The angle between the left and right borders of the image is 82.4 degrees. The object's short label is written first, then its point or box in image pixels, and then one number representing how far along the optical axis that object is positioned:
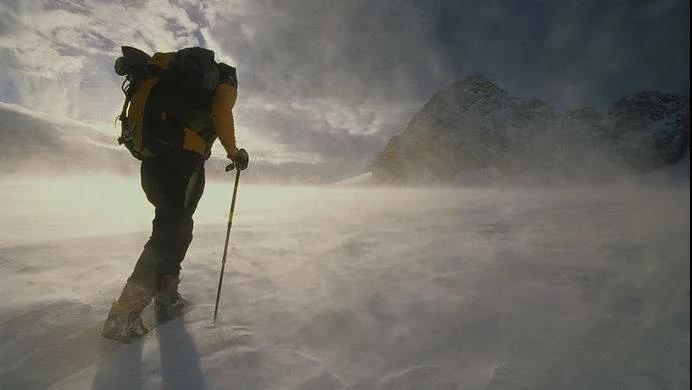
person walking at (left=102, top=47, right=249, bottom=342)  3.17
